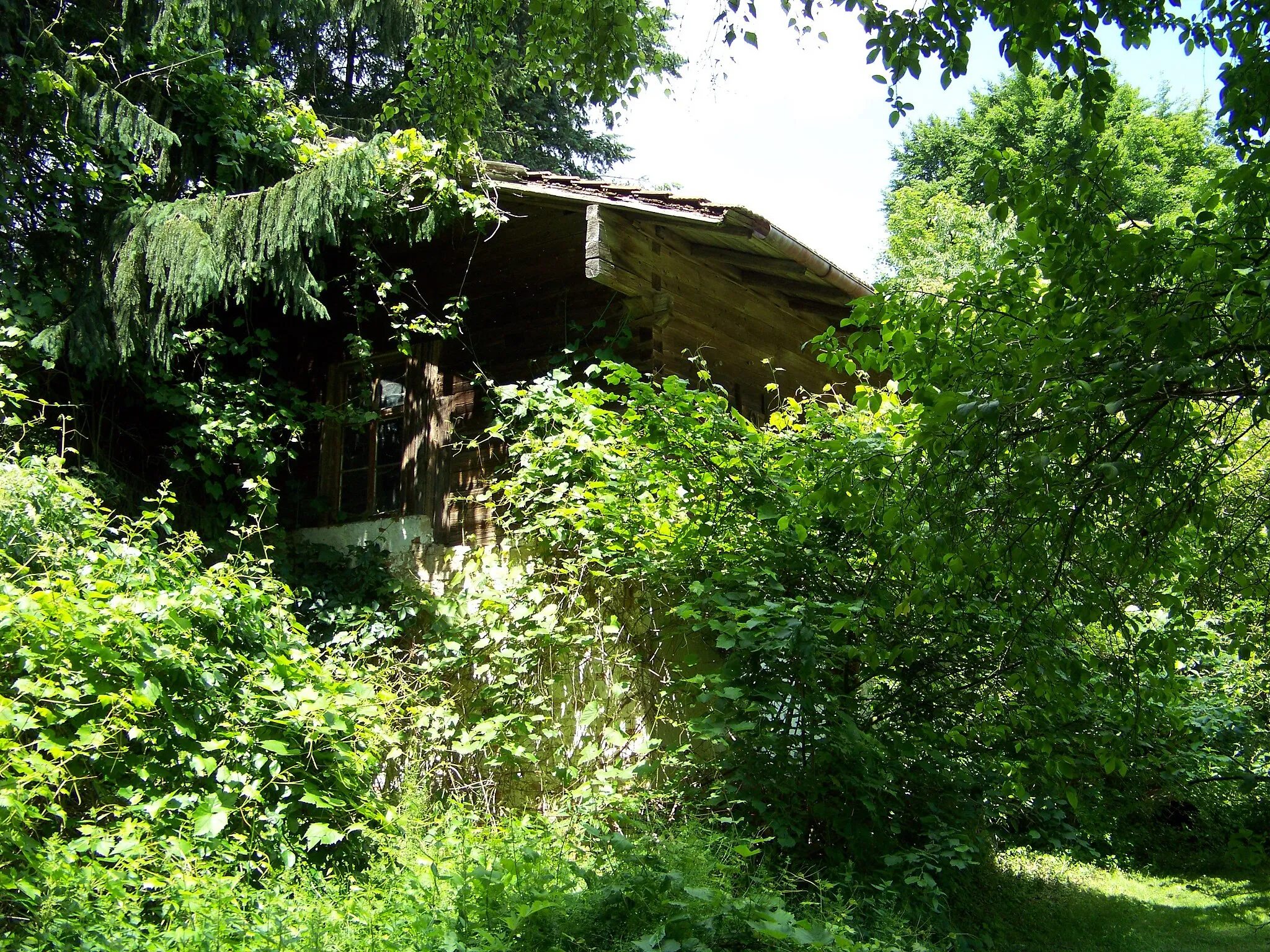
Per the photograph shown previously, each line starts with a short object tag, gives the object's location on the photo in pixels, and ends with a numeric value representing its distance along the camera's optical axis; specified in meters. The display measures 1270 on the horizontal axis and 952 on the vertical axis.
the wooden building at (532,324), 7.56
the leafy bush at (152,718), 4.21
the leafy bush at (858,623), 4.30
